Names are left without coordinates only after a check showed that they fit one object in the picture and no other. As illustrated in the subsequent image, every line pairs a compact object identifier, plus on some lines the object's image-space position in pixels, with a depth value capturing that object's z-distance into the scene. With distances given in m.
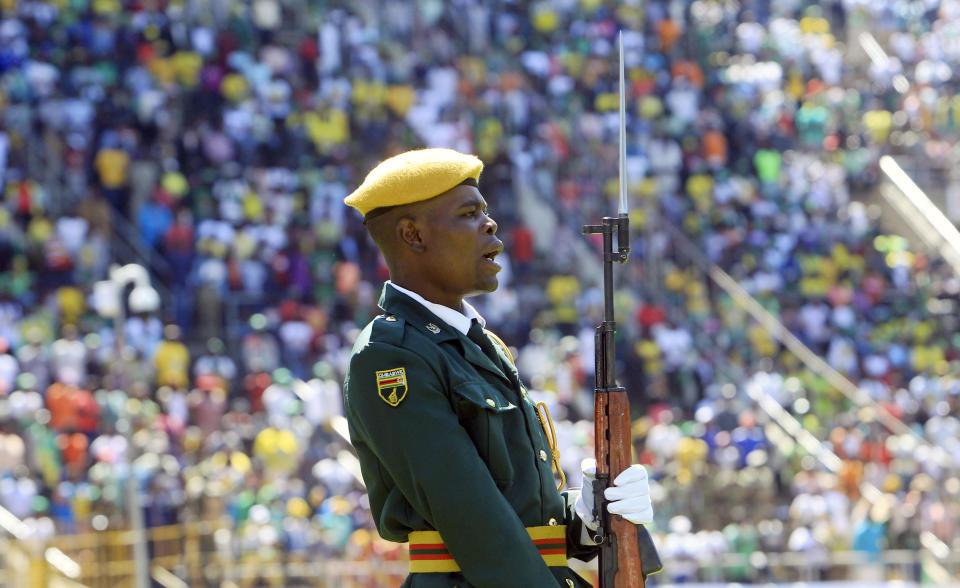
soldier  6.36
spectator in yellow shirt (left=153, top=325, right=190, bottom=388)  29.03
